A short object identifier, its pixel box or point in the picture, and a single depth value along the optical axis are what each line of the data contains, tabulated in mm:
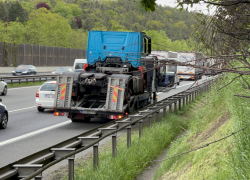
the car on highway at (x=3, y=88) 28422
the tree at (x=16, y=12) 148625
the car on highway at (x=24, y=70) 50156
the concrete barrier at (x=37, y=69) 58875
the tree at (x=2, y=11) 145750
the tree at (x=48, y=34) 95812
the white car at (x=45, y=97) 19000
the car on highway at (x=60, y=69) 48031
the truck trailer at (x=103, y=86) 14367
